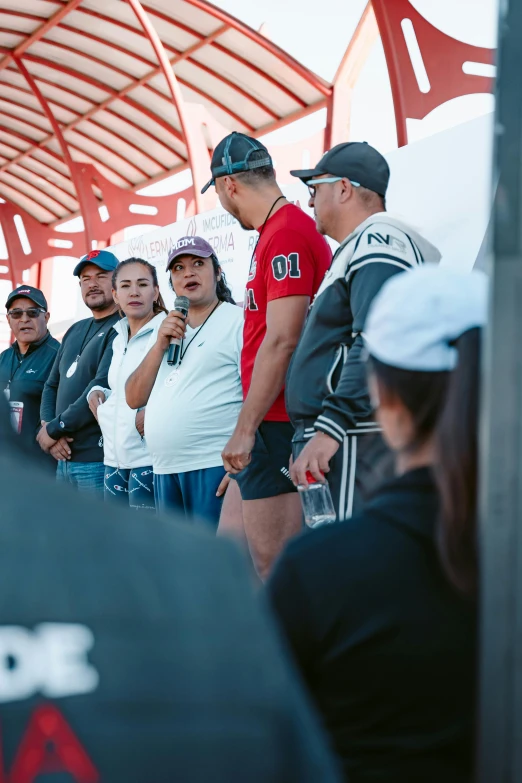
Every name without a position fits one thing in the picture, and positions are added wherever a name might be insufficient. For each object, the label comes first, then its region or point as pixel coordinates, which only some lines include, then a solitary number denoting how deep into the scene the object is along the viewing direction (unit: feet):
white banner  12.24
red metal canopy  39.81
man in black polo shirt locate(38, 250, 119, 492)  16.58
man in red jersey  11.03
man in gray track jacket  9.16
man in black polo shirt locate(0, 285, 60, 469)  19.95
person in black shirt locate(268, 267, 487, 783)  3.77
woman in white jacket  14.69
